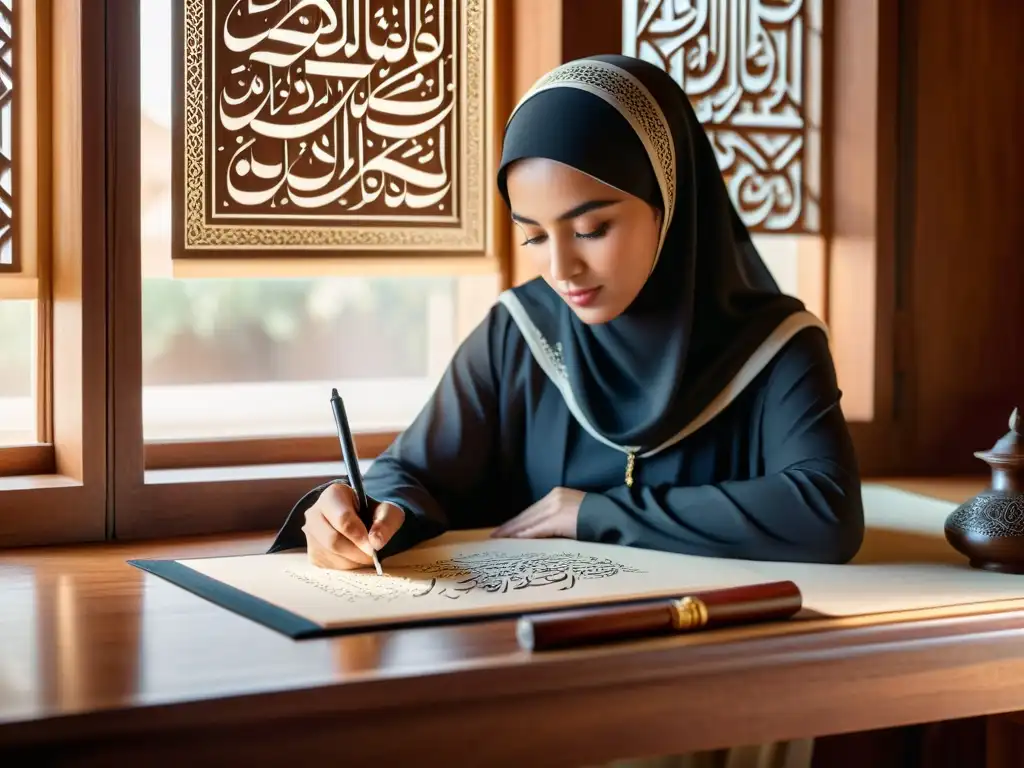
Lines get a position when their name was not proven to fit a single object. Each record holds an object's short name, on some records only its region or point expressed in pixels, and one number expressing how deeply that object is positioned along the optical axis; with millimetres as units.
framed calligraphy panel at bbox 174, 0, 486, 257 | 2439
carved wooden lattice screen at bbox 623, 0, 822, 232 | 2793
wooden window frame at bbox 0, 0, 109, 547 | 2225
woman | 2006
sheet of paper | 1690
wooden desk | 1323
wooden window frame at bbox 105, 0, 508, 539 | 2260
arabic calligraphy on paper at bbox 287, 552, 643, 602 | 1757
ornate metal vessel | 1954
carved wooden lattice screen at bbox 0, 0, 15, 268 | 2346
